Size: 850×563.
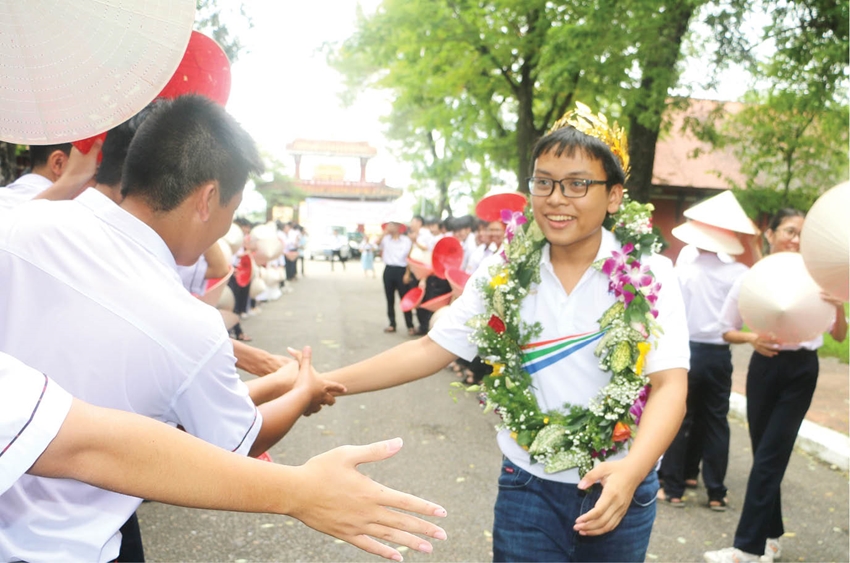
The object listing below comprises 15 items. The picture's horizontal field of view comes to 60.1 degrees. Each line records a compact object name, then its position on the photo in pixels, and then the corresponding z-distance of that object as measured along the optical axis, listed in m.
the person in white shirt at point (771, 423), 4.23
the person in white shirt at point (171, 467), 1.17
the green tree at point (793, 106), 11.43
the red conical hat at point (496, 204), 7.48
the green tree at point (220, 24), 10.02
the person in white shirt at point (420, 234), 13.09
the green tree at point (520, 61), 10.87
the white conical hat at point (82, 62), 1.46
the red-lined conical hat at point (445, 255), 8.18
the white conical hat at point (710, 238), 5.15
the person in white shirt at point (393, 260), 13.65
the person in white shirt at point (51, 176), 2.92
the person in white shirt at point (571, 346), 2.46
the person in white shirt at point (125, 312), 1.65
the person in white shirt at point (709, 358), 5.18
